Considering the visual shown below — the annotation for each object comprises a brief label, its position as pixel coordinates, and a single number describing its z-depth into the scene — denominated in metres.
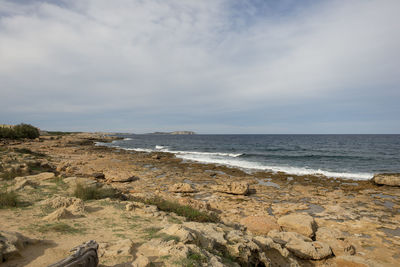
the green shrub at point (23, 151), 21.25
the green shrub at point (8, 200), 6.73
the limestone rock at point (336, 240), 6.51
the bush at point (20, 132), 43.12
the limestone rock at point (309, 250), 6.04
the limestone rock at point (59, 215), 6.00
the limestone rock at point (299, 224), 7.61
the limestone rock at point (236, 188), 13.02
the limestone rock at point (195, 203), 9.47
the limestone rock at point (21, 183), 8.55
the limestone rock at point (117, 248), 4.18
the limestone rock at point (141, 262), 3.82
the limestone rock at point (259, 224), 7.64
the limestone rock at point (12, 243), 3.69
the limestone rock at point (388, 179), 15.79
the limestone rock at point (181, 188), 13.39
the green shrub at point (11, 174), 10.00
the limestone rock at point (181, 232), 4.79
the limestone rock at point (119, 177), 15.30
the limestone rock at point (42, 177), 10.48
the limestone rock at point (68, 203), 6.79
